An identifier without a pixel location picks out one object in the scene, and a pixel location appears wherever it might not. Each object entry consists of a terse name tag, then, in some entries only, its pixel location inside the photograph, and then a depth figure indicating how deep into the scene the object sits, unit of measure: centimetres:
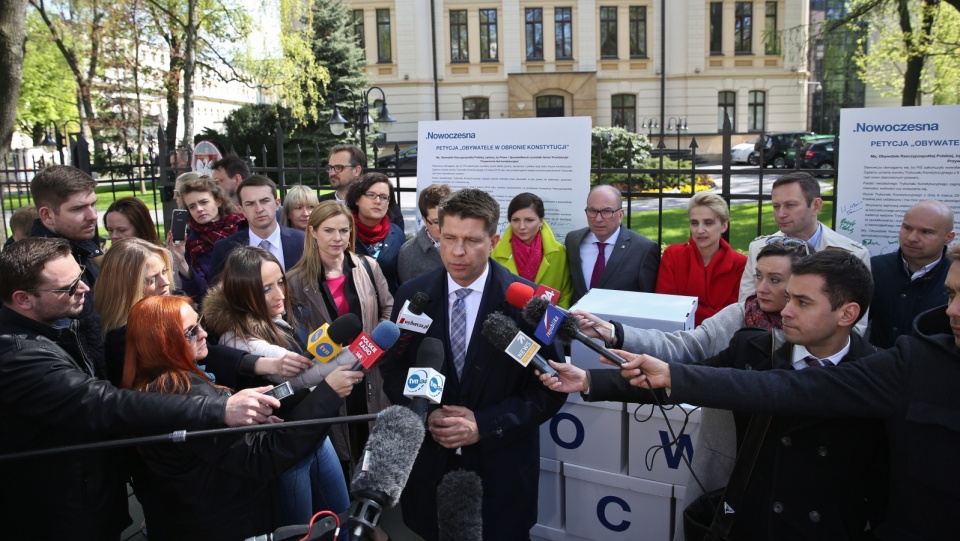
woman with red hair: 247
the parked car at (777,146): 2242
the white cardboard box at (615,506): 341
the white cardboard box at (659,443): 334
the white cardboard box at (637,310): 336
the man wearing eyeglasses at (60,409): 242
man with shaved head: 383
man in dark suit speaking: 285
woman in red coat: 435
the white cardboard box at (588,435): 348
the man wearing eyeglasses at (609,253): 470
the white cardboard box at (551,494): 367
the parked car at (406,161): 2178
